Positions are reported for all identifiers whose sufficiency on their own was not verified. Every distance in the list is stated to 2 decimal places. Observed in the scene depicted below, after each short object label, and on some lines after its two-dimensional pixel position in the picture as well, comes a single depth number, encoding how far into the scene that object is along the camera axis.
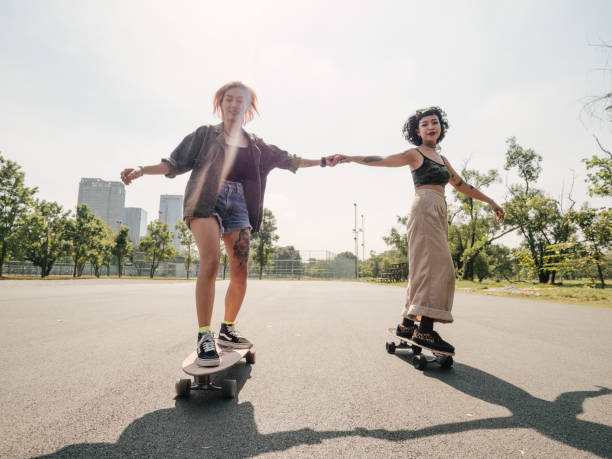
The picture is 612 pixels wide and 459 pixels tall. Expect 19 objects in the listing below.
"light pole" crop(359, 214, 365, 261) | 52.91
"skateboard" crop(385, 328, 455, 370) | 2.53
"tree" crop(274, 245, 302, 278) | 47.95
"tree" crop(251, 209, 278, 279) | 48.03
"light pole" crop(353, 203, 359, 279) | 45.78
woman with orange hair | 2.33
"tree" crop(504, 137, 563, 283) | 27.20
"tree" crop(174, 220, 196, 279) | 42.72
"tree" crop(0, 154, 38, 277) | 25.53
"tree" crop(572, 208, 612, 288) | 14.23
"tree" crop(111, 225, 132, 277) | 41.47
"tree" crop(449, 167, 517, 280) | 31.78
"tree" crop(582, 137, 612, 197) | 17.61
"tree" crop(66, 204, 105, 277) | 33.03
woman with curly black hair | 2.77
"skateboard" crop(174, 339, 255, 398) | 1.81
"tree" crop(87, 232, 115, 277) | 34.31
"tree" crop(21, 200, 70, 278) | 31.61
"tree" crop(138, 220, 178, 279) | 42.28
